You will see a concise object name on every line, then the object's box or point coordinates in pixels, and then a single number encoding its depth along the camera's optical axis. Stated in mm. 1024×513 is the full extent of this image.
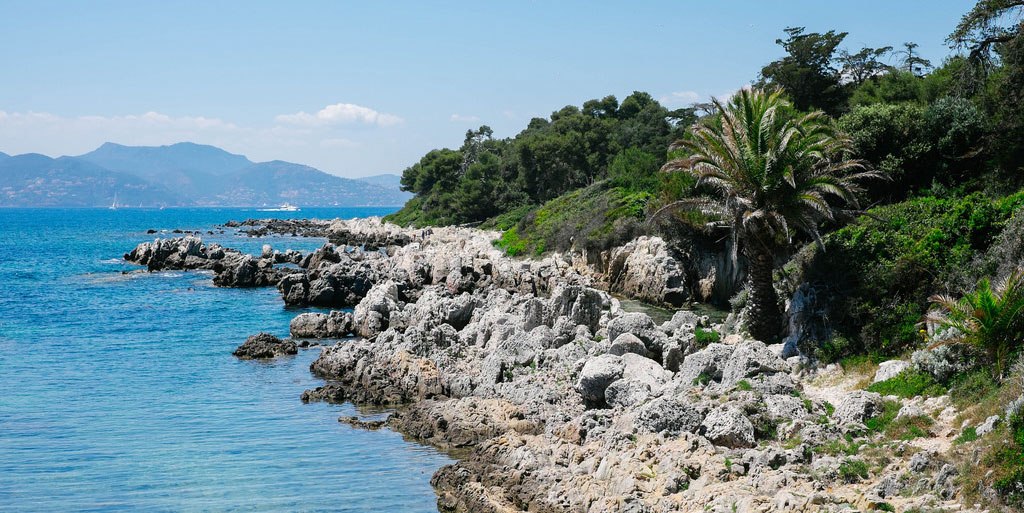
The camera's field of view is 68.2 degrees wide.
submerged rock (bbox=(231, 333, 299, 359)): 33219
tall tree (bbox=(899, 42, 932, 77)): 59781
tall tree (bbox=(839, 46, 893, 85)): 56781
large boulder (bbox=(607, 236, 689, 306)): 39812
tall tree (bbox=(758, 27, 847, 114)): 53344
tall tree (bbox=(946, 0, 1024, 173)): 26281
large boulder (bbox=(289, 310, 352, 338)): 36938
